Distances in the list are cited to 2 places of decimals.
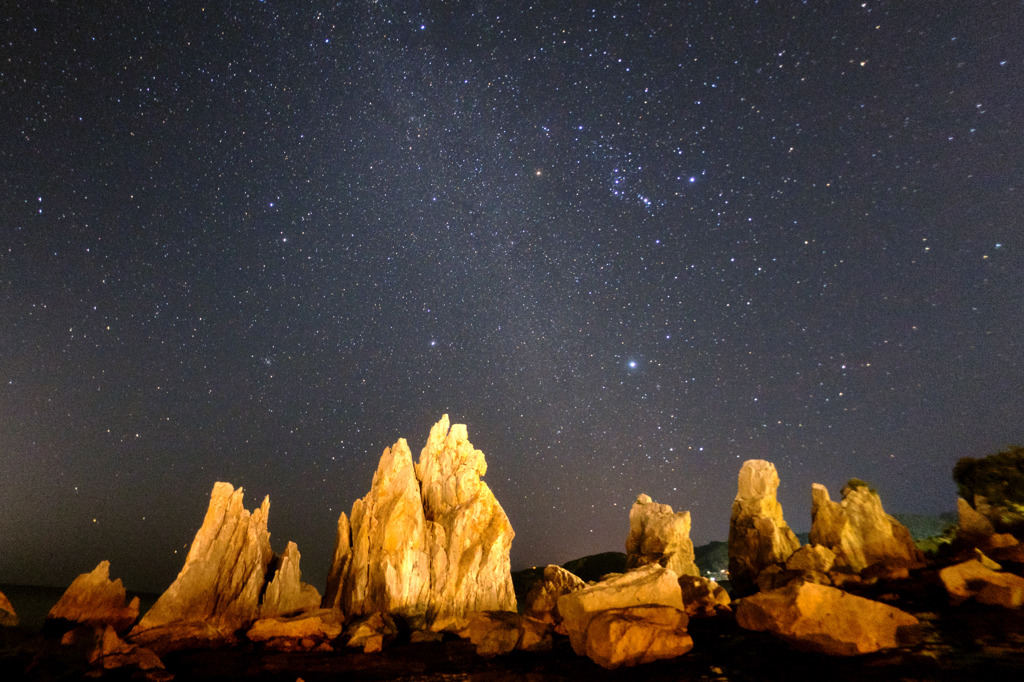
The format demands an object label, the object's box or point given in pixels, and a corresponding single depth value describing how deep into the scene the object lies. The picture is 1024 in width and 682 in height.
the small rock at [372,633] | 28.16
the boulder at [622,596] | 20.02
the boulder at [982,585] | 22.33
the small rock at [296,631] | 29.89
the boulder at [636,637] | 18.64
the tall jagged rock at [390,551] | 36.16
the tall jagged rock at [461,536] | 37.88
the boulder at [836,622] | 16.92
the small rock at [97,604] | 40.00
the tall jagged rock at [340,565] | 37.84
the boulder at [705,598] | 33.81
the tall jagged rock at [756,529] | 51.53
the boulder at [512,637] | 24.58
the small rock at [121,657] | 22.86
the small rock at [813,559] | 42.28
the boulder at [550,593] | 33.72
